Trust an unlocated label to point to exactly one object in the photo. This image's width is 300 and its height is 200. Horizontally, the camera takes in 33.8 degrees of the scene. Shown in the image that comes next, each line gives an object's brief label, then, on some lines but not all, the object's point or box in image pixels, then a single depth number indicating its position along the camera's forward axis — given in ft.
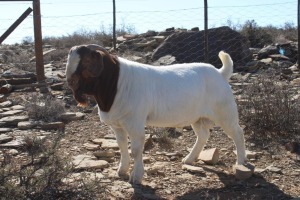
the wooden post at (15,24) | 33.76
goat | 17.88
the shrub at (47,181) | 15.16
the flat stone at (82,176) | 16.98
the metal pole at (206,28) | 40.77
